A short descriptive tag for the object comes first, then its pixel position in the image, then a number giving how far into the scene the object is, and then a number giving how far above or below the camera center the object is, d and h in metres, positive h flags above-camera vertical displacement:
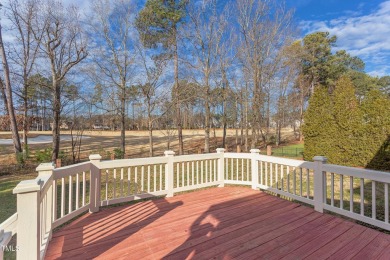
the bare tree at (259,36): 11.13 +5.22
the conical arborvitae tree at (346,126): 8.31 +0.01
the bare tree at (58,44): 8.54 +3.70
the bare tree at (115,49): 9.91 +4.01
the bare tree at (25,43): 8.98 +4.17
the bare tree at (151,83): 10.18 +2.27
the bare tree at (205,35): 10.45 +4.90
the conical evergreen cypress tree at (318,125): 9.16 +0.07
